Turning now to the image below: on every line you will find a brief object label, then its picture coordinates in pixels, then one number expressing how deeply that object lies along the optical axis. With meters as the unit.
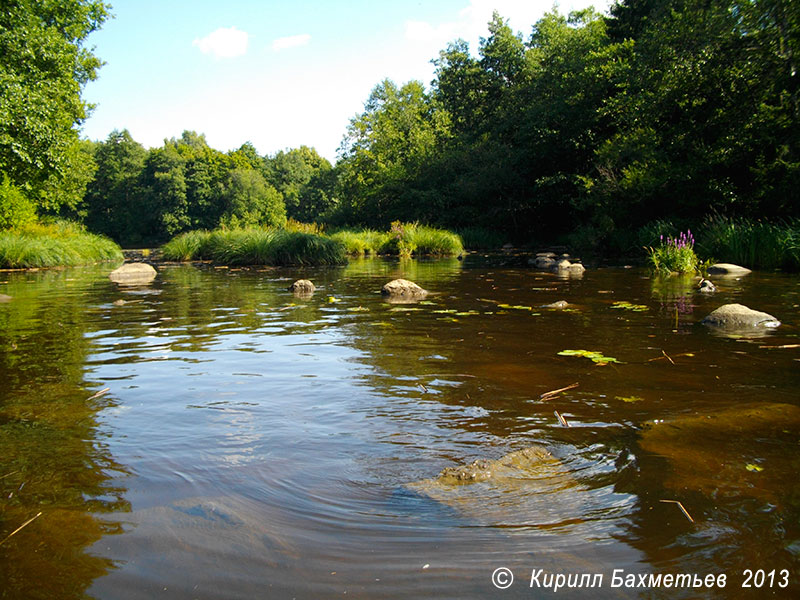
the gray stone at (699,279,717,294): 9.05
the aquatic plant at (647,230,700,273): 12.72
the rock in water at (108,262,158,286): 14.57
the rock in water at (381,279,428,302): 9.45
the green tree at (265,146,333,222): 70.62
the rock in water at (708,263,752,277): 11.81
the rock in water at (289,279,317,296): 10.98
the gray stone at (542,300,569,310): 7.77
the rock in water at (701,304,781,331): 5.99
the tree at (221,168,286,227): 63.52
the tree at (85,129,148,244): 65.06
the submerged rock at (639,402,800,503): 2.36
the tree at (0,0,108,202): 16.30
